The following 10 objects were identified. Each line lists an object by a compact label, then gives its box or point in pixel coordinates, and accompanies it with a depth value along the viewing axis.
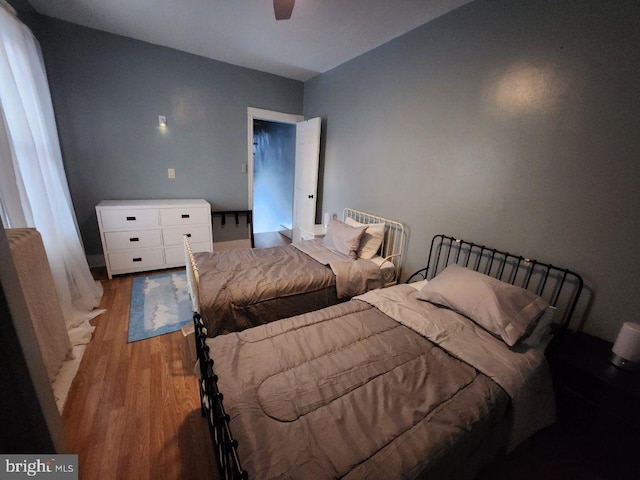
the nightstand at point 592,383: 1.20
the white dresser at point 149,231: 2.93
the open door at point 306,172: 3.61
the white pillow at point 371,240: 2.67
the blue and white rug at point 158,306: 2.24
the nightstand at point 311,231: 3.36
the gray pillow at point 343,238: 2.58
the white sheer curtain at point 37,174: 1.71
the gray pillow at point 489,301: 1.42
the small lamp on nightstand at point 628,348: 1.28
